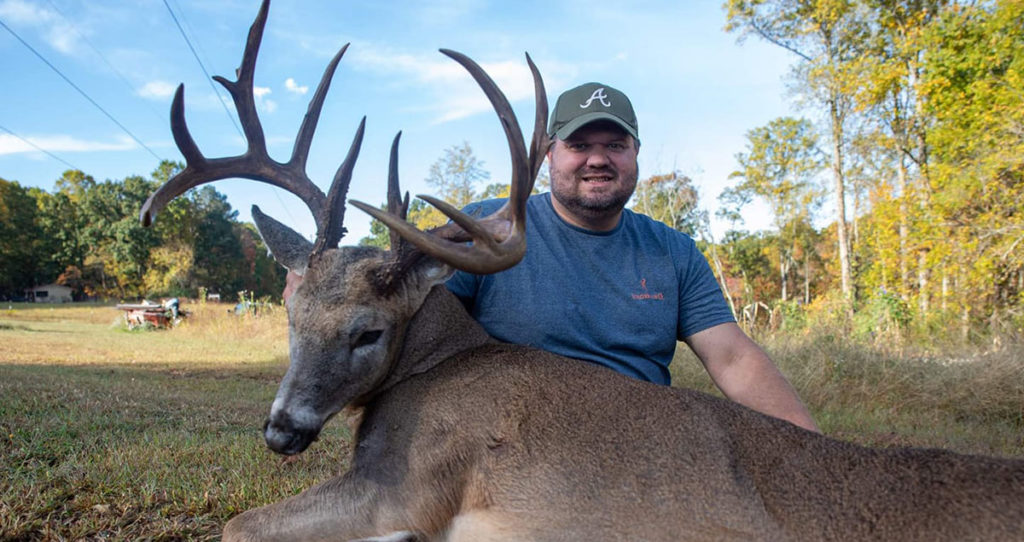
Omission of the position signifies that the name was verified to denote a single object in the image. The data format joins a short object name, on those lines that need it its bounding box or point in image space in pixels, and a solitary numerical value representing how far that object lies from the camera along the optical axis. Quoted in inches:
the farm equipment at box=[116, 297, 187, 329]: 895.7
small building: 2394.2
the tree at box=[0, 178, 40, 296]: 2076.8
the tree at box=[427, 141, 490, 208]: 1489.9
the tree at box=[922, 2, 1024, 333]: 525.7
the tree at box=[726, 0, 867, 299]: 783.1
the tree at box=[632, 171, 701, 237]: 994.1
